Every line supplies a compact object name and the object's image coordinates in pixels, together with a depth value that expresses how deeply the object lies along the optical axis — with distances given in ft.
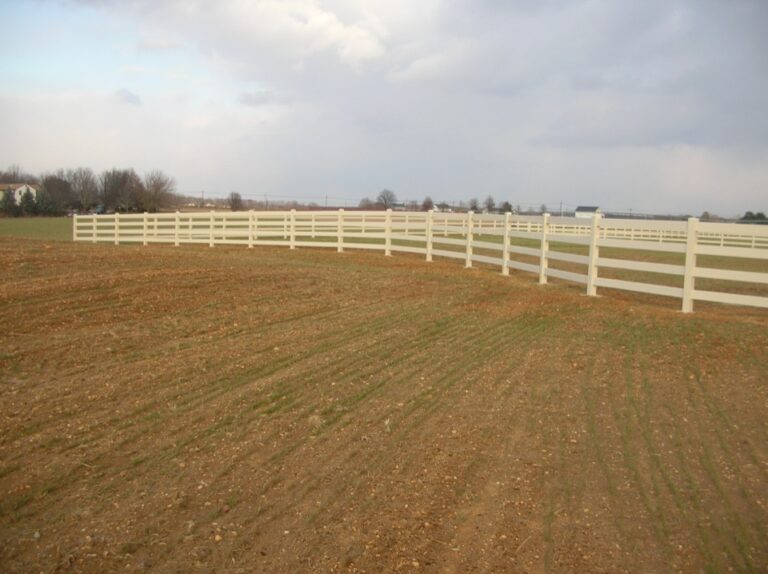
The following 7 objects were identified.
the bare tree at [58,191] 263.49
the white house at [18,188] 290.81
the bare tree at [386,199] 189.37
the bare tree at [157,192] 203.51
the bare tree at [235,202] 216.13
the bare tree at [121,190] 212.02
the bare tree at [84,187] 275.18
